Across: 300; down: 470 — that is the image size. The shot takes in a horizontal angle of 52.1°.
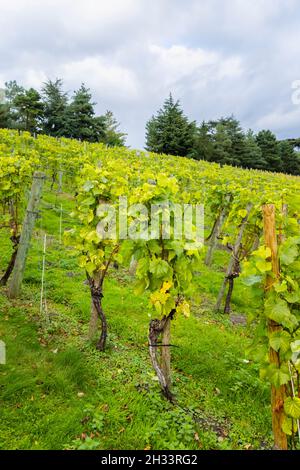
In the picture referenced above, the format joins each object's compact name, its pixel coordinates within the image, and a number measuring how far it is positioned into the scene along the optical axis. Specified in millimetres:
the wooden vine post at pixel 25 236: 5207
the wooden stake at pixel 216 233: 8648
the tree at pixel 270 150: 45406
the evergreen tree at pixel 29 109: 32875
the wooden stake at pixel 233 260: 6028
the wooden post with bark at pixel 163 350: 3314
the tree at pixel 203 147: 38875
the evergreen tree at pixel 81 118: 35000
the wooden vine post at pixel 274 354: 2500
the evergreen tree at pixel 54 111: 35594
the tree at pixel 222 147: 39594
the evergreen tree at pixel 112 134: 40125
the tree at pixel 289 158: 46656
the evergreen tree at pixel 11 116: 33531
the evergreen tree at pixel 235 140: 41594
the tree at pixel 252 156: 42094
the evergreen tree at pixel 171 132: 37281
